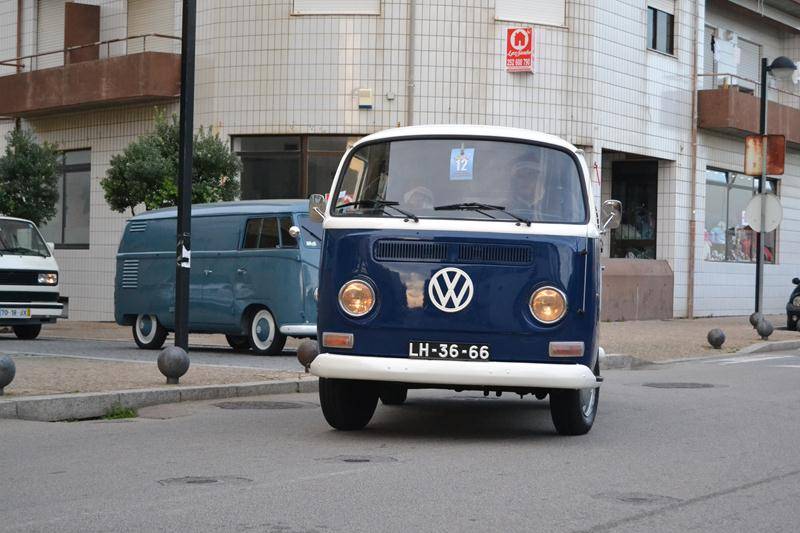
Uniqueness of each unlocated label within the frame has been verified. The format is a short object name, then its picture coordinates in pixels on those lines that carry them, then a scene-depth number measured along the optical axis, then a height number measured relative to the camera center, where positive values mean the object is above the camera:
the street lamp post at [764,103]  26.55 +3.40
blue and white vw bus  9.24 -0.11
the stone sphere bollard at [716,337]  21.89 -1.23
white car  21.69 -0.53
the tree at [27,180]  27.62 +1.45
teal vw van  18.66 -0.31
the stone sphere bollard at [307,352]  14.03 -1.04
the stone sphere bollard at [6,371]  11.04 -1.04
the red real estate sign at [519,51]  27.67 +4.41
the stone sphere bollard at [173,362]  12.58 -1.06
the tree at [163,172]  24.67 +1.53
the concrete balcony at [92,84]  28.28 +3.76
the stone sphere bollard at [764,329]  24.12 -1.17
